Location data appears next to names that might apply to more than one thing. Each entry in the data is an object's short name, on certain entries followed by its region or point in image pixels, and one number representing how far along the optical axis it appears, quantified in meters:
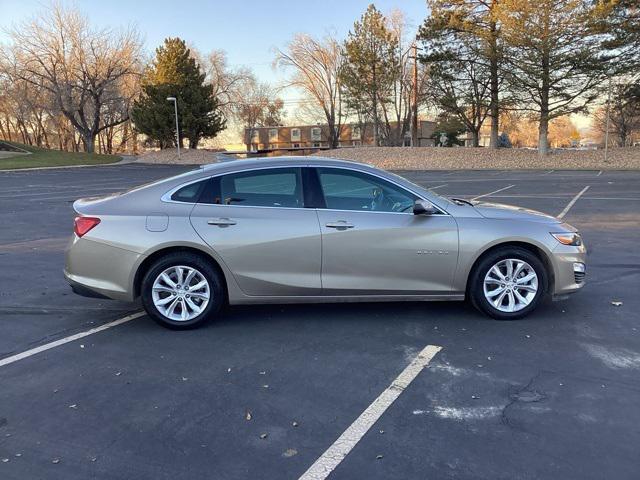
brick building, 67.69
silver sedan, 4.56
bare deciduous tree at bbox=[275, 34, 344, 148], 47.38
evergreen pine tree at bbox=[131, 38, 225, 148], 47.91
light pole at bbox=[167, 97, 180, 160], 44.00
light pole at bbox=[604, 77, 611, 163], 28.63
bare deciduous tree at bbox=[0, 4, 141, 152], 48.12
